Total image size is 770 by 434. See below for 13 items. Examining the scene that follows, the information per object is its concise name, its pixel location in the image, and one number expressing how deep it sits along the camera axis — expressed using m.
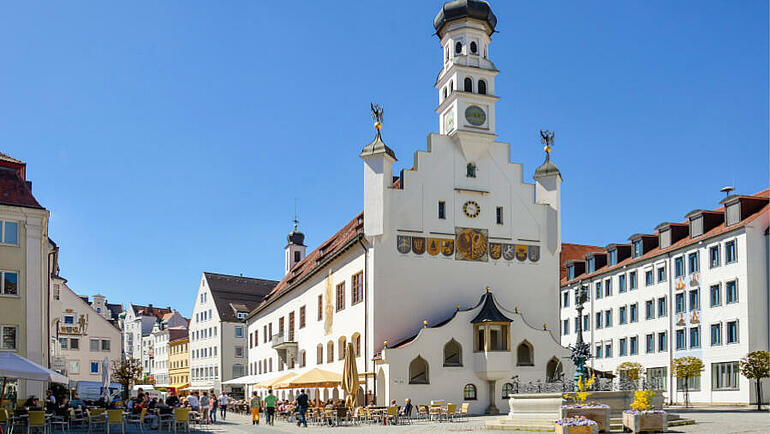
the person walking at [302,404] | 30.91
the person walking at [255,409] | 35.03
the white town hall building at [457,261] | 38.31
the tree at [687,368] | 46.56
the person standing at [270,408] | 33.97
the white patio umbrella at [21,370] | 23.77
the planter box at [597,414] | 21.52
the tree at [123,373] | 71.06
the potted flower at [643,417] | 21.72
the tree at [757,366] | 40.81
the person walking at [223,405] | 42.81
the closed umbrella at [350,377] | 35.81
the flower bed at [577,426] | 20.39
